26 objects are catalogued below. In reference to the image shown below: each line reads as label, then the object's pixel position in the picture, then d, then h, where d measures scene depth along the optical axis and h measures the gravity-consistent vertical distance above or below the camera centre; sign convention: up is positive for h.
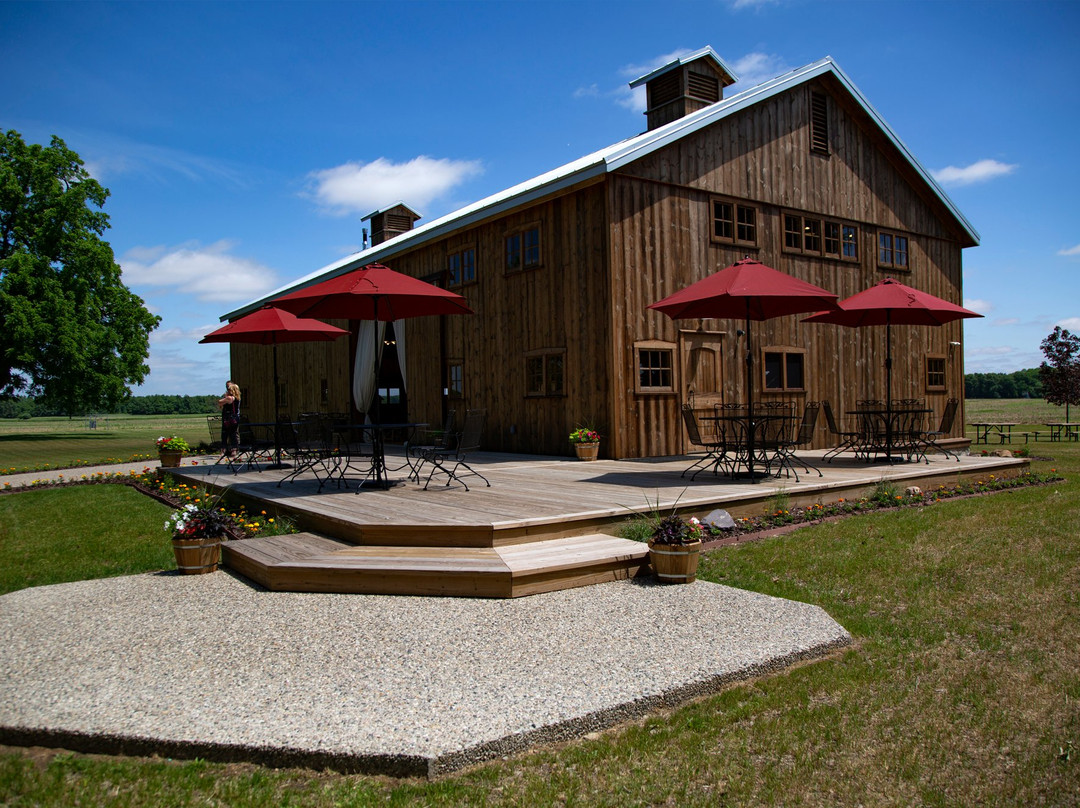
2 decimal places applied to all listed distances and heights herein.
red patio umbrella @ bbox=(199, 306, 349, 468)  10.42 +1.20
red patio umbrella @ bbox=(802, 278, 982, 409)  10.18 +1.32
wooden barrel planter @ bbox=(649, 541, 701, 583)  5.05 -1.11
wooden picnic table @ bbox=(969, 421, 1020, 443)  21.77 -1.07
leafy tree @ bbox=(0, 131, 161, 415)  28.00 +4.96
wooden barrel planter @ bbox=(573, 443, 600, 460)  11.37 -0.71
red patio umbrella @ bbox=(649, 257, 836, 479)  8.17 +1.23
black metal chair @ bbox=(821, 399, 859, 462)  10.35 -0.65
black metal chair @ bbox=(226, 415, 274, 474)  10.57 -0.53
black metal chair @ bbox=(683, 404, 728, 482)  8.71 -0.46
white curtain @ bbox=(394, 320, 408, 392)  16.86 +1.66
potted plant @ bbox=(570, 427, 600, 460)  11.38 -0.59
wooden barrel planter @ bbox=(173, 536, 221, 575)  5.70 -1.12
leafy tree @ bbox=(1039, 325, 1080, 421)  28.19 +1.07
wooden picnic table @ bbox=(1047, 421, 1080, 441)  22.90 -1.16
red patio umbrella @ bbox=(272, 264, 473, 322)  7.62 +1.24
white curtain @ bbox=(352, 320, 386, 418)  17.25 +1.03
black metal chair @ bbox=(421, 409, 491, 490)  7.93 -0.36
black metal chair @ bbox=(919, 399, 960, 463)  10.74 -0.39
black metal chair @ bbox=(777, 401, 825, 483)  8.56 -0.42
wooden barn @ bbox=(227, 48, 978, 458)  11.67 +2.68
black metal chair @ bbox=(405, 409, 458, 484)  7.99 -0.43
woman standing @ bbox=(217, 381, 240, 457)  12.77 -0.03
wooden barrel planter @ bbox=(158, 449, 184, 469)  13.27 -0.82
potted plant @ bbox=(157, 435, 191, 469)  13.27 -0.71
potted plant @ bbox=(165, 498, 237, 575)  5.71 -1.00
